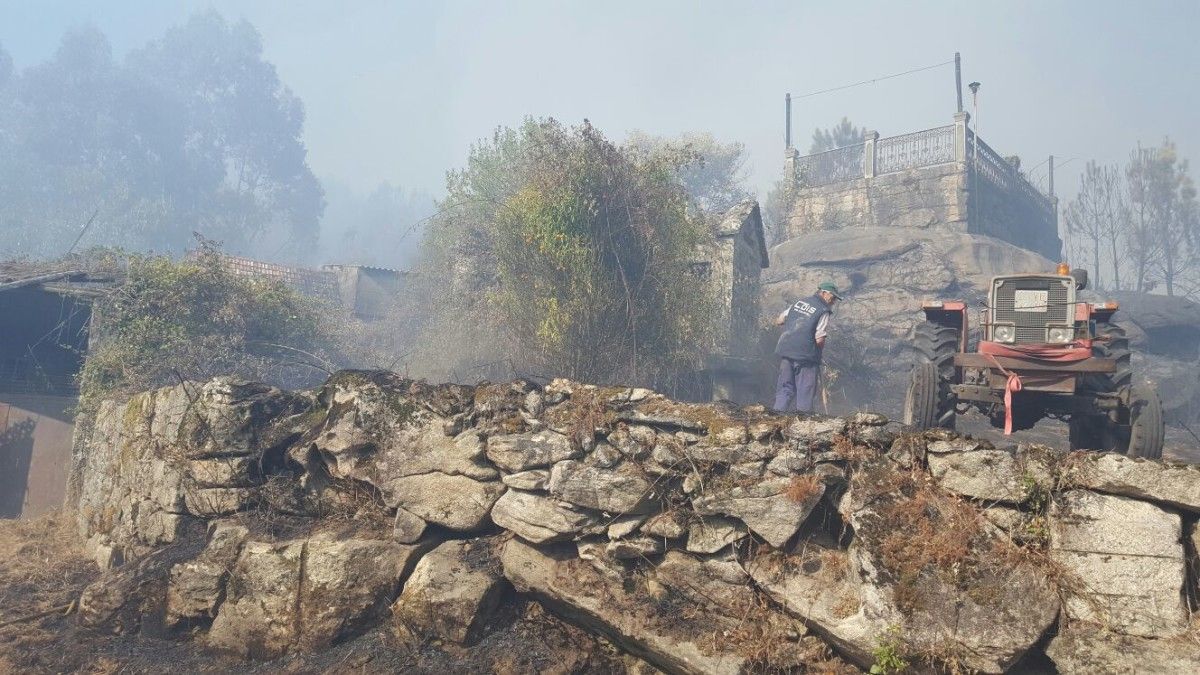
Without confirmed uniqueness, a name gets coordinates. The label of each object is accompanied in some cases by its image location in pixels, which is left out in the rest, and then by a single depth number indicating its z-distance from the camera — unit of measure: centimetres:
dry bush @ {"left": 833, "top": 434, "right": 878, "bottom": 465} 544
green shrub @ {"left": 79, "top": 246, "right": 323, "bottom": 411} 1061
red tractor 634
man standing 872
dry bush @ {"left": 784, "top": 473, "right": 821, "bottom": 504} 540
